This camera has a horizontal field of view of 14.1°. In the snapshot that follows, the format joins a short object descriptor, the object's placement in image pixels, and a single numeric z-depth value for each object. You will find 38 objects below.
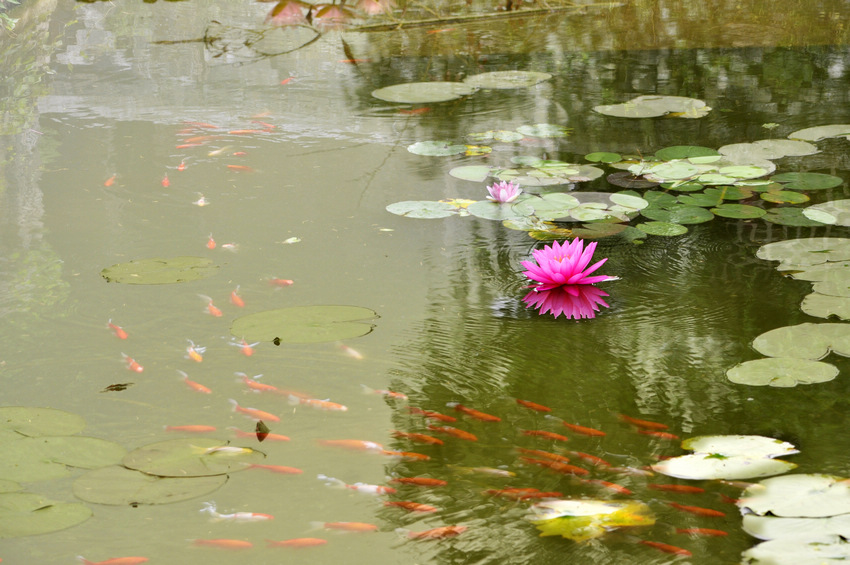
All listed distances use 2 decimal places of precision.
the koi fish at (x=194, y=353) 6.01
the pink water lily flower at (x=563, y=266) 6.20
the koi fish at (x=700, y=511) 5.62
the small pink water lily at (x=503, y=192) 6.62
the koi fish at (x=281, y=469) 5.73
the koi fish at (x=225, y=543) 5.59
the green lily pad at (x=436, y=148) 7.03
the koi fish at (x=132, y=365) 5.99
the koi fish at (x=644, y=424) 5.80
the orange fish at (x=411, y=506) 5.66
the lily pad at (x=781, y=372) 5.88
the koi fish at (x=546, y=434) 5.79
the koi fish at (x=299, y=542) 5.59
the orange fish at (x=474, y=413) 5.84
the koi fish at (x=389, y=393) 5.90
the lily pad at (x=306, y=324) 6.08
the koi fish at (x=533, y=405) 5.86
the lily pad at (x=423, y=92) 7.56
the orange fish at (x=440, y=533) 5.61
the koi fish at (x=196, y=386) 5.93
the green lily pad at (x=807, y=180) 6.64
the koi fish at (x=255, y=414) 5.86
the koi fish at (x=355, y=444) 5.78
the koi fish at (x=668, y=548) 5.56
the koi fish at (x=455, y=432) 5.80
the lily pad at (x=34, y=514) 5.62
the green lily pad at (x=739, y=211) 6.50
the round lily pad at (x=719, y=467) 5.68
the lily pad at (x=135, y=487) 5.67
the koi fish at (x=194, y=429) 5.82
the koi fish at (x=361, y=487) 5.69
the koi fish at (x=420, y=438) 5.79
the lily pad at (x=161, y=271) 6.30
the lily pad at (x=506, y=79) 7.83
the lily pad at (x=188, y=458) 5.73
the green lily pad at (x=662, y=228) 6.45
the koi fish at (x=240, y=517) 5.64
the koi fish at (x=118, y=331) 6.09
